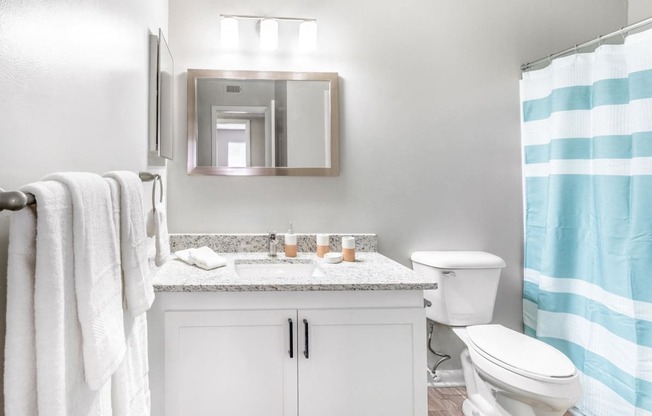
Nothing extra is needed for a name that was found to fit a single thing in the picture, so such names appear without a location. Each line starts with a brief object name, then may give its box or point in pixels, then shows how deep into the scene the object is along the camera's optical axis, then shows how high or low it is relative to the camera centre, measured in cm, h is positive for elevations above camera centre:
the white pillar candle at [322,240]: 179 -15
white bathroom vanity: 128 -50
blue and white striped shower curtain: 144 -4
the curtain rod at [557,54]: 146 +82
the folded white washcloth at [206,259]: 152 -21
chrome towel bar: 47 +2
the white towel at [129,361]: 76 -36
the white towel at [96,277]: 59 -12
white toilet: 130 -59
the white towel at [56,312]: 51 -15
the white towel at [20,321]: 50 -16
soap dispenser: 178 -17
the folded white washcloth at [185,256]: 158 -20
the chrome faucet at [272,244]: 179 -17
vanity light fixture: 185 +96
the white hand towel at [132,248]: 78 -8
